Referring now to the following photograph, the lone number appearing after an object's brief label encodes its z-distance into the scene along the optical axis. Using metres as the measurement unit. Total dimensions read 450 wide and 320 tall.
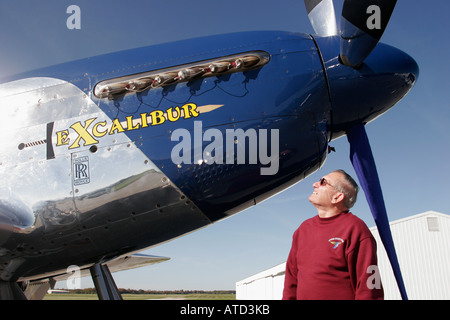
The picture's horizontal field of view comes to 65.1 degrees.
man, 2.25
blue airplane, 3.97
